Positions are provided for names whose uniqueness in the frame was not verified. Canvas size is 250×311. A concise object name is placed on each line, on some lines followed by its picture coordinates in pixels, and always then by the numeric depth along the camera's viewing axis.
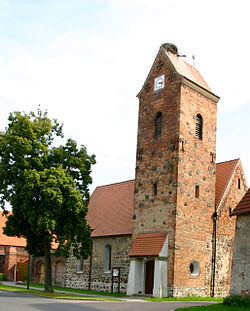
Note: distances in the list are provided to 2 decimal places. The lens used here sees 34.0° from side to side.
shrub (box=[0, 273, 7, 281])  41.72
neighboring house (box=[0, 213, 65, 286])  41.50
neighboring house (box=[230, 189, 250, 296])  16.58
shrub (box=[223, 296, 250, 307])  15.55
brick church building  25.14
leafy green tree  23.94
